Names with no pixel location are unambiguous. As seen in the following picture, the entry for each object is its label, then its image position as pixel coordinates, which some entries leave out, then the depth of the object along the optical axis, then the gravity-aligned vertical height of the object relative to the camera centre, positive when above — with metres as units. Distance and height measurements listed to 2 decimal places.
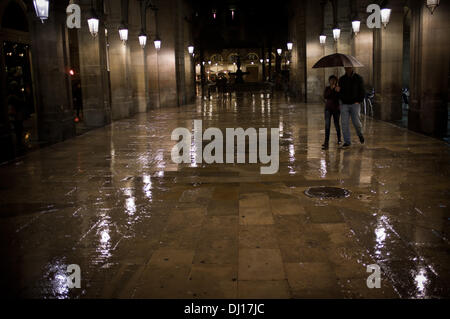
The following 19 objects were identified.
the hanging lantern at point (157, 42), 27.84 +3.48
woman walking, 11.70 -0.18
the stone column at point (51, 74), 14.40 +0.97
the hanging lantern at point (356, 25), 20.03 +2.94
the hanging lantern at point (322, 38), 27.54 +3.35
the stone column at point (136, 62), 25.53 +2.21
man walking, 11.45 -0.03
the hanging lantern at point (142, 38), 24.72 +3.33
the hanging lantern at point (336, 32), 23.81 +3.18
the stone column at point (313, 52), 29.83 +2.78
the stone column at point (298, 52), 31.33 +3.16
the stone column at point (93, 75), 18.88 +1.15
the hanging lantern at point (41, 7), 12.24 +2.53
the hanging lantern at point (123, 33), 21.61 +3.17
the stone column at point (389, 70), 17.48 +0.90
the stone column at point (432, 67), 13.20 +0.73
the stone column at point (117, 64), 22.25 +1.84
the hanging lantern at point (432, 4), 11.94 +2.22
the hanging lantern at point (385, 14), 15.96 +2.68
